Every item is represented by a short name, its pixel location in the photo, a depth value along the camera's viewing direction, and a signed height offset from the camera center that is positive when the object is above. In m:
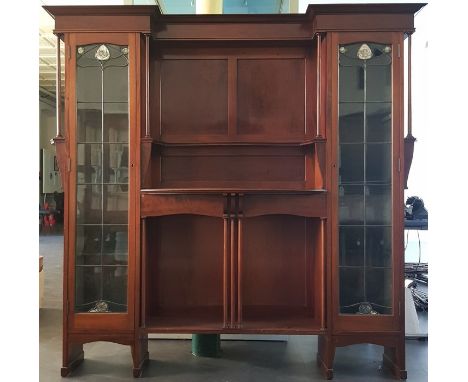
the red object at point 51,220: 11.49 -0.63
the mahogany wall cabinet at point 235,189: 2.63 +0.06
